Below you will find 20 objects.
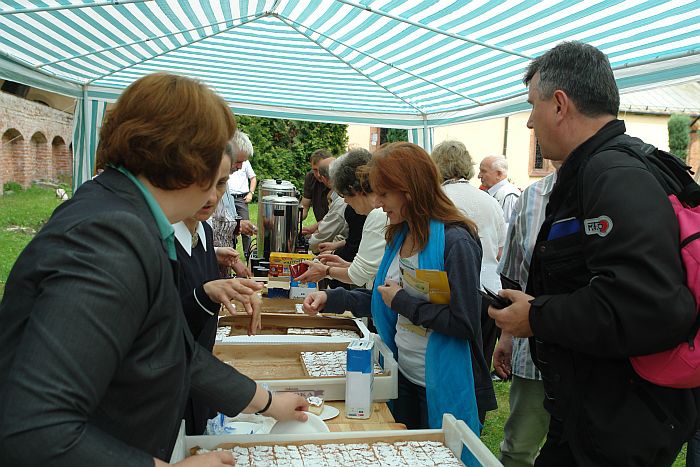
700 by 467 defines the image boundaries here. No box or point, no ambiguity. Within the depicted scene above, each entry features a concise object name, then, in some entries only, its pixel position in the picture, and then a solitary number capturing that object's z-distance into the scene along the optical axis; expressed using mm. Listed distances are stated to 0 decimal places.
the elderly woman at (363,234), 3082
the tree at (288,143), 18672
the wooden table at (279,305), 3391
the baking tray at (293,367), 2082
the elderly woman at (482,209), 3822
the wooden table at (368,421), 1861
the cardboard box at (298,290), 3551
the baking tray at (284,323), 2986
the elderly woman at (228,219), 4293
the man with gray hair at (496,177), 5712
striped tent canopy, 3354
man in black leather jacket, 1327
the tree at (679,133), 22641
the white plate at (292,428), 1574
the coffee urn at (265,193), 5113
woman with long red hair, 2170
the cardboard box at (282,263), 3674
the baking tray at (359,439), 1451
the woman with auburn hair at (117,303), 750
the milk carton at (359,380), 1940
